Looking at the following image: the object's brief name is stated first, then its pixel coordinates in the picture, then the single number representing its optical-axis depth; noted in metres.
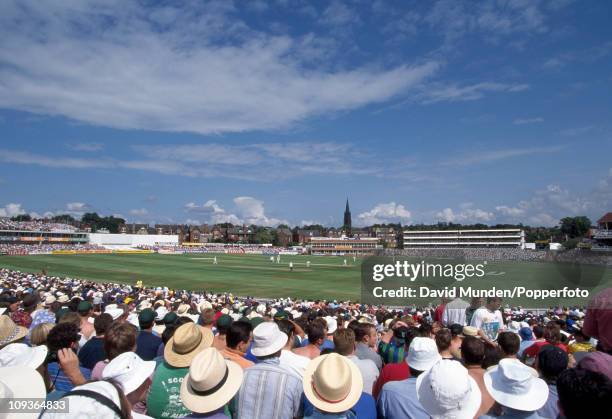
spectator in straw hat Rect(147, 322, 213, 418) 4.22
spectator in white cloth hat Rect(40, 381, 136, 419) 2.27
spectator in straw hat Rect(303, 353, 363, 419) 3.44
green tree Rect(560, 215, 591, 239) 156.88
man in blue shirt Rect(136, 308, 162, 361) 6.37
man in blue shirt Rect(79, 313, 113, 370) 5.45
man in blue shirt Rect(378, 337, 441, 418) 3.98
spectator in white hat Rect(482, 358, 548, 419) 3.48
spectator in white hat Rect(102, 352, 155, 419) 3.21
